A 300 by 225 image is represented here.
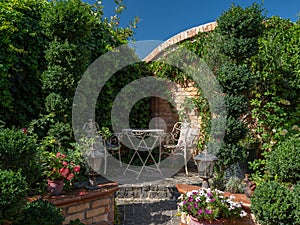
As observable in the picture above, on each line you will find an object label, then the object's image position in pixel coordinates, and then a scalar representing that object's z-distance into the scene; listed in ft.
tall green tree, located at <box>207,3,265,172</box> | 12.47
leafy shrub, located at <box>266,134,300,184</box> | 9.27
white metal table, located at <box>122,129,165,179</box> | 17.25
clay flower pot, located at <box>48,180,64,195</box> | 10.11
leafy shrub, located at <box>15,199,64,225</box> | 7.48
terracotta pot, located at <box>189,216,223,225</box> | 9.53
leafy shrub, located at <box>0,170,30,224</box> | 6.35
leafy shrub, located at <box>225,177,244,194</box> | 11.71
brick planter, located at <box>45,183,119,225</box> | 9.68
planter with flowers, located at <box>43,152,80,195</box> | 10.14
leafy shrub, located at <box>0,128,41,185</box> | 7.66
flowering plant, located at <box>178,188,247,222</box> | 9.45
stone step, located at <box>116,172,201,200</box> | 14.80
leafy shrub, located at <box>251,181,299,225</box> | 8.38
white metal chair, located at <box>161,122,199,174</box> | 18.15
